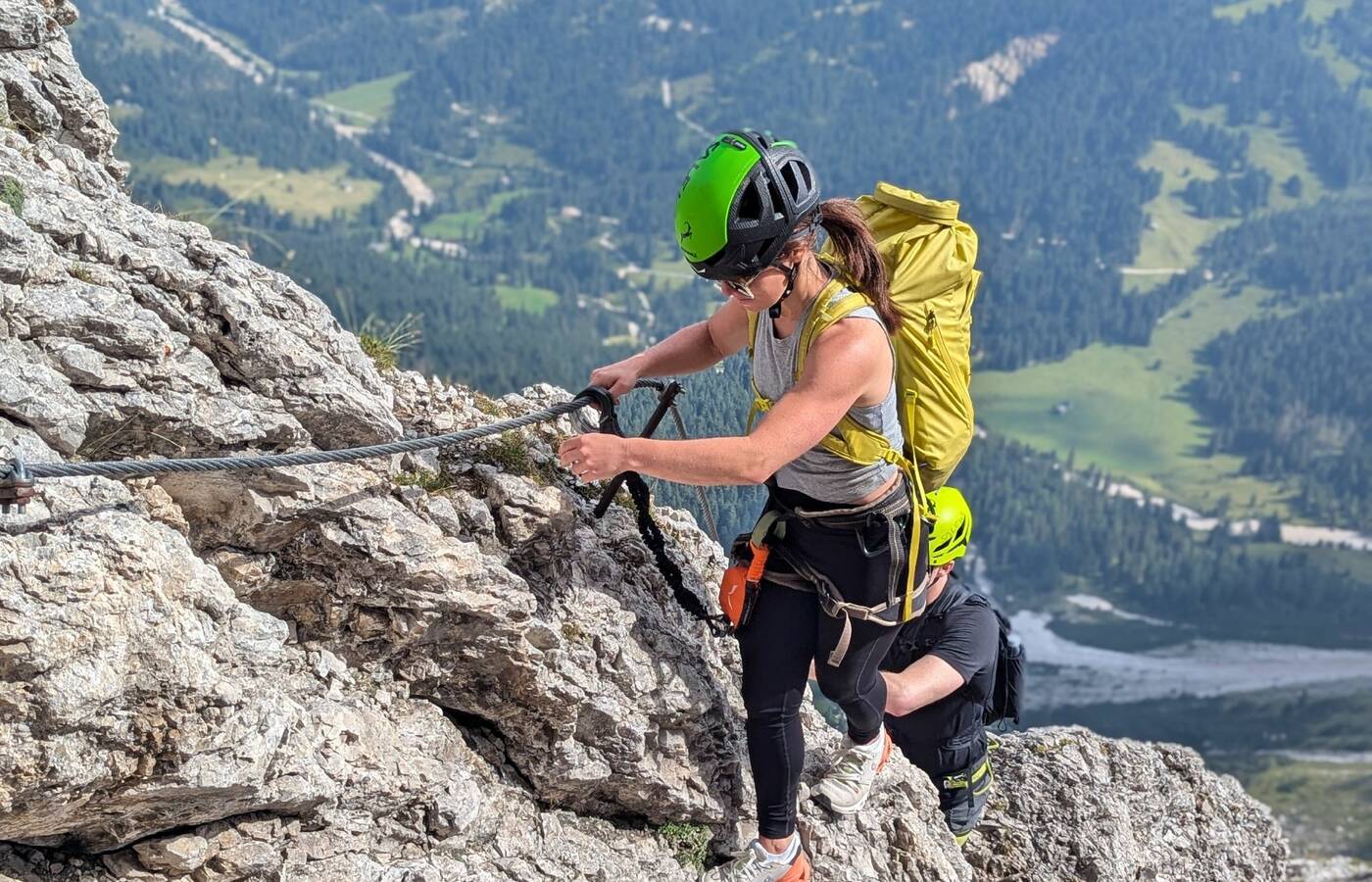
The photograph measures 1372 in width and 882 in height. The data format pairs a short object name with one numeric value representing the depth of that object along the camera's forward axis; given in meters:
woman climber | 6.79
